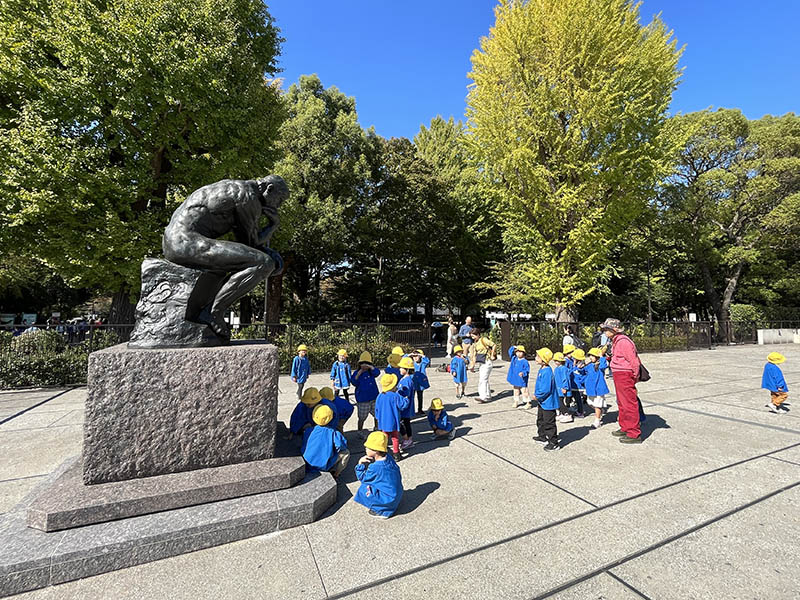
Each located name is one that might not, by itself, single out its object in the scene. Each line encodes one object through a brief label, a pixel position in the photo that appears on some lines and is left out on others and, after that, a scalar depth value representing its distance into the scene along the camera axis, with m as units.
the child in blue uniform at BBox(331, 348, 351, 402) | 7.16
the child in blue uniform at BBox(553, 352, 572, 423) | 5.83
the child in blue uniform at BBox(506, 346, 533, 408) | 7.34
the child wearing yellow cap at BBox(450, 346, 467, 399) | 8.17
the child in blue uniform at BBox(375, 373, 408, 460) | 4.61
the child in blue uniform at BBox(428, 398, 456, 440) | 5.51
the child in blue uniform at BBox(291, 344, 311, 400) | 8.00
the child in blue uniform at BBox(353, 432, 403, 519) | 3.32
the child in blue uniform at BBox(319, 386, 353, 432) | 4.74
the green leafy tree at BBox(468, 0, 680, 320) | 13.70
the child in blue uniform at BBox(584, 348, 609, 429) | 6.16
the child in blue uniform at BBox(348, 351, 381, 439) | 5.71
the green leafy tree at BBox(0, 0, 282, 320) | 9.27
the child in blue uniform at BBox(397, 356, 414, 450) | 5.15
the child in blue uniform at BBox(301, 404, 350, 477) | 3.85
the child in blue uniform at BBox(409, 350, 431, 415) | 6.34
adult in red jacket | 5.30
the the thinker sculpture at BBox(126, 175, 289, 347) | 3.94
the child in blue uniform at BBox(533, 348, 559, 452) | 5.05
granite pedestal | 3.25
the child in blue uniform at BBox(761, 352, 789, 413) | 6.88
